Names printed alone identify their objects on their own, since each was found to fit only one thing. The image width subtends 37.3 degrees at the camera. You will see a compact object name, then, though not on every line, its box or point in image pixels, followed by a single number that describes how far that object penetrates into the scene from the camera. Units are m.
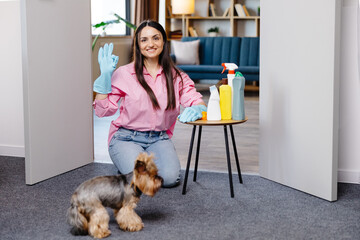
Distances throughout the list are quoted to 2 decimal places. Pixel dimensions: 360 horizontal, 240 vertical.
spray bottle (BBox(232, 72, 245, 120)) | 2.61
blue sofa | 7.50
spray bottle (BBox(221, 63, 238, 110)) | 2.72
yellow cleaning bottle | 2.63
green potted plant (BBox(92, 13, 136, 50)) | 6.85
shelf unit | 8.67
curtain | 8.29
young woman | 2.79
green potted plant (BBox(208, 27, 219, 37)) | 8.76
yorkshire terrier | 2.05
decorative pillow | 8.02
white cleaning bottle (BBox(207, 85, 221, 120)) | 2.59
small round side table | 2.51
